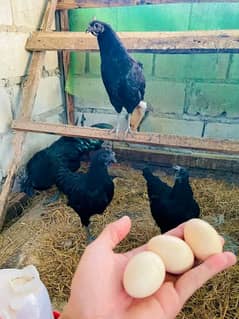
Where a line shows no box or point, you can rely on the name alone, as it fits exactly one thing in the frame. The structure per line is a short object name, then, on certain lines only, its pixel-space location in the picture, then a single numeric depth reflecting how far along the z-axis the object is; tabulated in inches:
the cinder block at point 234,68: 74.3
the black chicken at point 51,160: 73.5
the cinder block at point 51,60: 81.9
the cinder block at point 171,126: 84.7
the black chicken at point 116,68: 48.6
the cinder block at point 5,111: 65.9
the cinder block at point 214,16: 69.4
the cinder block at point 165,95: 82.1
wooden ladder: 50.9
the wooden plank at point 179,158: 83.5
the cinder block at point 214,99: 78.1
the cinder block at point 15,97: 68.6
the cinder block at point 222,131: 81.6
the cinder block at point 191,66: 76.2
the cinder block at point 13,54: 63.9
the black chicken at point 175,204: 50.1
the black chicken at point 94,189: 53.6
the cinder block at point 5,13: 62.1
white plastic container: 29.5
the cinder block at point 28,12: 66.7
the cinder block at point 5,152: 67.9
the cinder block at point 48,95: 80.1
